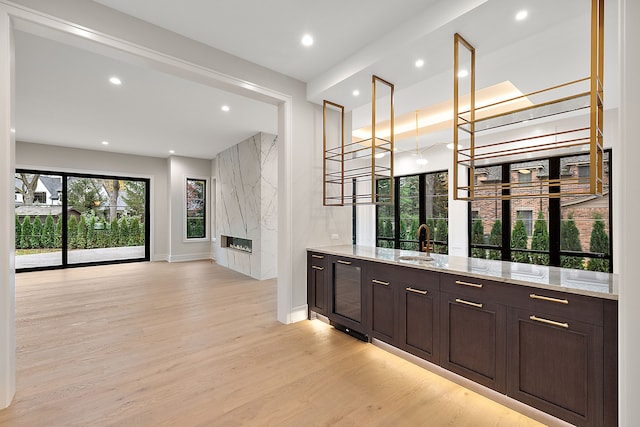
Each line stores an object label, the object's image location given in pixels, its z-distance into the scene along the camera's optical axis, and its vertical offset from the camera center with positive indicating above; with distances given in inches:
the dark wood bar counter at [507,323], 64.0 -29.8
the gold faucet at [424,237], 111.1 -10.2
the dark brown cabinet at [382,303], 106.0 -33.0
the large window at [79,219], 265.6 -6.7
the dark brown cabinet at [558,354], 63.7 -32.6
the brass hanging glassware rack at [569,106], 66.9 +28.0
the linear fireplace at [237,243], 262.9 -29.3
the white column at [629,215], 56.1 -0.7
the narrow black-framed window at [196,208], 331.9 +4.7
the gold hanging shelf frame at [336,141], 128.0 +36.4
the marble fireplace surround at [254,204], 238.4 +6.9
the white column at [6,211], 76.7 +0.4
